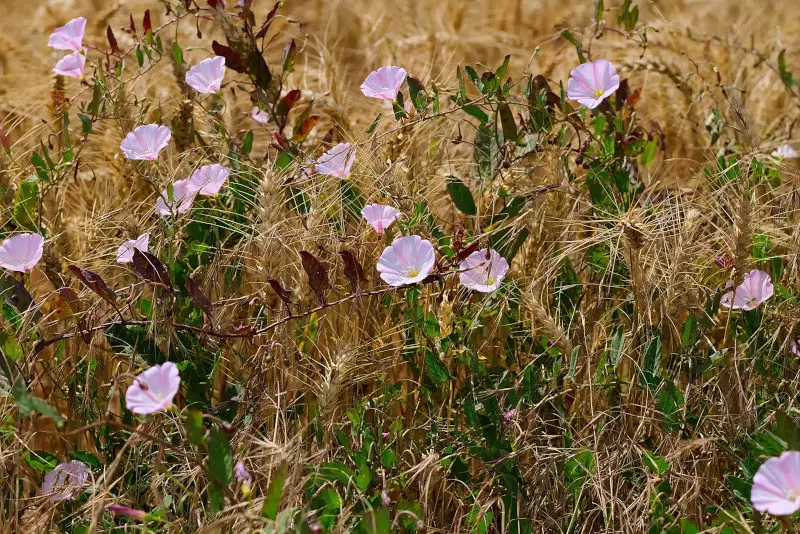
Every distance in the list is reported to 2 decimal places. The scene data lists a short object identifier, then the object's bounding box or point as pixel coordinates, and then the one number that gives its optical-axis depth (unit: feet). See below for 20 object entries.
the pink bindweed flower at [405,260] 4.58
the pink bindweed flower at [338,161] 4.80
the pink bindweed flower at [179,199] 4.74
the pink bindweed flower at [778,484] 4.26
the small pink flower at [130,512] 4.33
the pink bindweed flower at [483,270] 4.67
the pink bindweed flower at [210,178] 4.78
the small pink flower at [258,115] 5.18
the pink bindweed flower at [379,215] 4.71
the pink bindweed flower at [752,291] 4.67
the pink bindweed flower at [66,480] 4.58
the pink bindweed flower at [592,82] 4.82
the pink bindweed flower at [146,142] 4.76
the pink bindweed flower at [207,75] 4.89
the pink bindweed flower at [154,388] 4.34
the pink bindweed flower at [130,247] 4.69
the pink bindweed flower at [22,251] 4.65
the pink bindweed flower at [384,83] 4.81
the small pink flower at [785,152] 5.19
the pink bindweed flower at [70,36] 4.97
